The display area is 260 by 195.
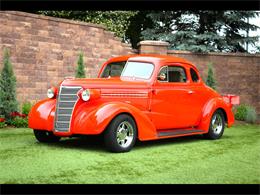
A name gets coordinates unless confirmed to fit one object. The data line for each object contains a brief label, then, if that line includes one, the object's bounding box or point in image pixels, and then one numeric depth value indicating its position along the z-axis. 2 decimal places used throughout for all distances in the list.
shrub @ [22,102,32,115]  12.69
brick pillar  16.19
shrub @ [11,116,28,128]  11.89
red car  8.07
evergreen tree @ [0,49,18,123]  12.16
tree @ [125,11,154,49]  24.64
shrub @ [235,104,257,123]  15.20
